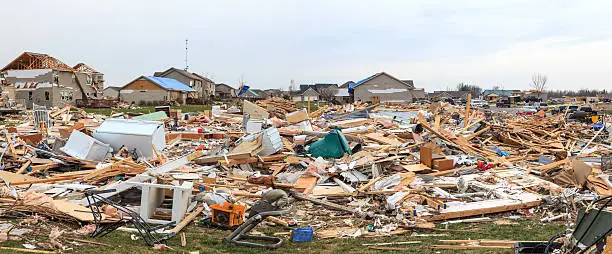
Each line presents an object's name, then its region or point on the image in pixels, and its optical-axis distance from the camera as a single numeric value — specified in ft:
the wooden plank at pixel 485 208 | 27.78
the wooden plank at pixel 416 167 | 39.34
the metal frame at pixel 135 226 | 23.05
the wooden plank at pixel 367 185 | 33.36
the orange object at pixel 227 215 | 26.53
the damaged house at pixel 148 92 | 168.14
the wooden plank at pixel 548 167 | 39.42
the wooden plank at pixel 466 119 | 71.75
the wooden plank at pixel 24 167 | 37.09
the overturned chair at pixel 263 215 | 23.78
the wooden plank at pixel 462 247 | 21.08
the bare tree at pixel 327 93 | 230.64
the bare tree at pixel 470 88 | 404.57
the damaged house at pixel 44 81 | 137.49
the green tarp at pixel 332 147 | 43.96
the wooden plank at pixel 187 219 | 25.26
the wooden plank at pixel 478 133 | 59.21
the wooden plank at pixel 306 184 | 34.01
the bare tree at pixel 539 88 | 336.84
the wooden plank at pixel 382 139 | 52.12
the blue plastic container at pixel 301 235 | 24.57
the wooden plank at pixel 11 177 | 33.25
